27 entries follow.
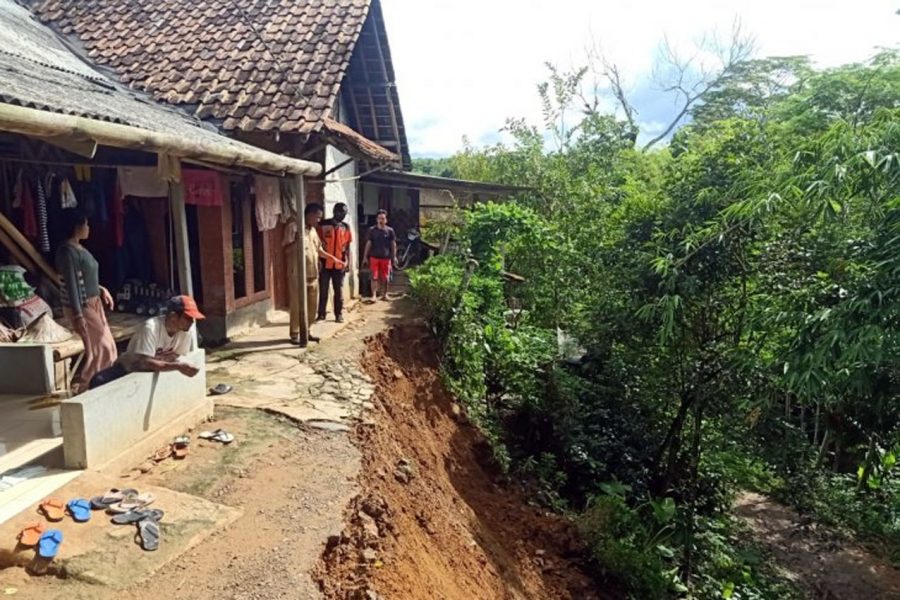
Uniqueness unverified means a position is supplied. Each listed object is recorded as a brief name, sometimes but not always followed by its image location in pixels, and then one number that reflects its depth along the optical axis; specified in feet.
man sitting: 15.84
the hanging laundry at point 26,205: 22.99
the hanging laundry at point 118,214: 26.01
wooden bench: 19.01
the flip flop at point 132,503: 12.70
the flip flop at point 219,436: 17.08
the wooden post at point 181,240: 18.83
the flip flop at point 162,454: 15.72
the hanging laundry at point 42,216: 23.32
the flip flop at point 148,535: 11.76
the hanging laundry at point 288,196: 28.02
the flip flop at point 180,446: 16.03
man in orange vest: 29.73
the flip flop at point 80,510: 12.30
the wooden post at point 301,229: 25.18
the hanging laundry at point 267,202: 29.12
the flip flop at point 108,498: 12.85
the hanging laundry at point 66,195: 23.84
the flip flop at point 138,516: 12.36
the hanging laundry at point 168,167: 17.35
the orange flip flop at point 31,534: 11.28
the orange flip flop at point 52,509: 12.18
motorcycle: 54.34
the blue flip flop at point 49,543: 11.02
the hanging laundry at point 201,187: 26.04
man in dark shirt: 36.45
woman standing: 17.49
